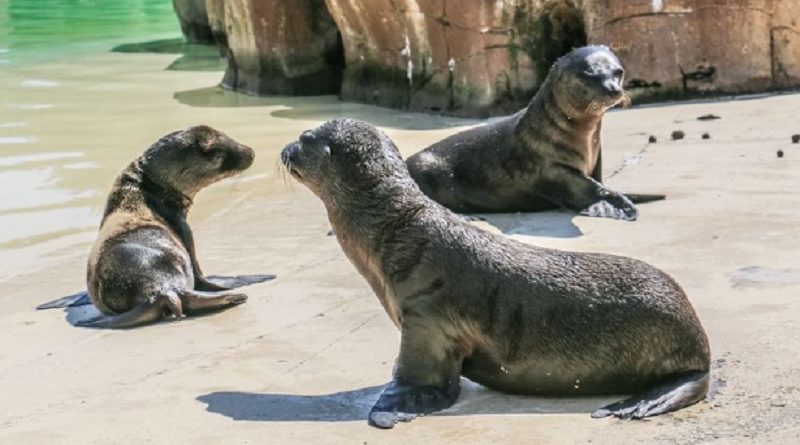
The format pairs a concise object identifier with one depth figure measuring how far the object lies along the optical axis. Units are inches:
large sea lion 369.1
